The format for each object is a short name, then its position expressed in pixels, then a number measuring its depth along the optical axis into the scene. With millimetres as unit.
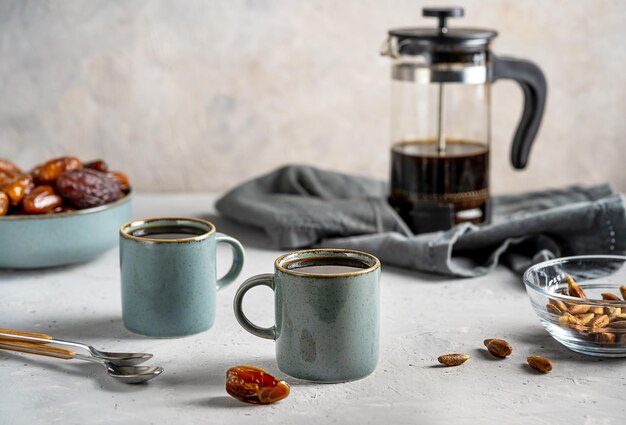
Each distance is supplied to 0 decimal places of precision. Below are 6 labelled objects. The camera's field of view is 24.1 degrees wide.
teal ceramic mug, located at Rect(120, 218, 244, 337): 1020
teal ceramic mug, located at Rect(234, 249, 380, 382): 932
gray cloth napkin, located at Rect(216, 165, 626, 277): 1210
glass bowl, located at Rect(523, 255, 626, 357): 986
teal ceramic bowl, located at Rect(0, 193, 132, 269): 1166
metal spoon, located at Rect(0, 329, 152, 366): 967
